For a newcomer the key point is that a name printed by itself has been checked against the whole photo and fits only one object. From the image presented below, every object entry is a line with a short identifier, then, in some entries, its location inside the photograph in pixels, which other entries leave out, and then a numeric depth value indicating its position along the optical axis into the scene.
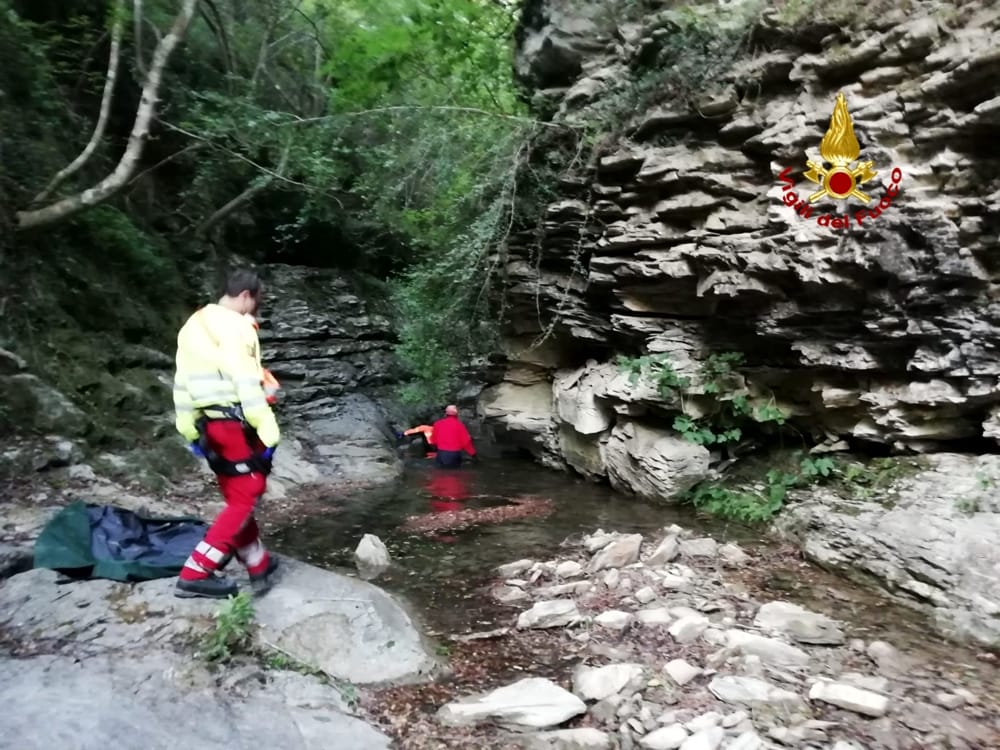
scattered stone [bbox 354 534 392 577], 5.45
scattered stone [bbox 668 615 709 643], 3.97
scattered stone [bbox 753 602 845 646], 4.05
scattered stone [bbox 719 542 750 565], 5.50
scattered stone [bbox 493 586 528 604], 4.77
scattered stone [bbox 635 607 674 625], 4.19
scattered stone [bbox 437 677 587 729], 3.13
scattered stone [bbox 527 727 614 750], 2.97
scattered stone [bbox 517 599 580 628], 4.27
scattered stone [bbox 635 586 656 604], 4.57
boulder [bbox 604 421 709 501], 7.60
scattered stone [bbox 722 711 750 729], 3.04
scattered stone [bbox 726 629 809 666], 3.73
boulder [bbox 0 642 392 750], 2.58
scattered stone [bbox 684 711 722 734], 3.01
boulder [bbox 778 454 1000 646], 4.29
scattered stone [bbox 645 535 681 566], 5.27
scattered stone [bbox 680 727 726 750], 2.84
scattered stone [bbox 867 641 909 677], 3.67
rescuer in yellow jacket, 3.55
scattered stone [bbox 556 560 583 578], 5.19
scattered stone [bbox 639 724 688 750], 2.93
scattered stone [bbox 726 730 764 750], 2.84
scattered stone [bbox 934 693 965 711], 3.30
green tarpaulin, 3.96
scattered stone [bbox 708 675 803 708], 3.25
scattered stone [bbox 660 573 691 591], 4.78
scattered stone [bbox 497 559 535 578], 5.30
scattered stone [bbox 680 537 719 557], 5.57
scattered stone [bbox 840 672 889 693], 3.43
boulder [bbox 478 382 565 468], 10.83
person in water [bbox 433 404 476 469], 11.20
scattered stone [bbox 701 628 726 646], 3.91
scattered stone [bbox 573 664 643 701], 3.38
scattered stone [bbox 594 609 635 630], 4.18
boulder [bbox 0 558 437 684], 3.44
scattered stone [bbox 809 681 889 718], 3.17
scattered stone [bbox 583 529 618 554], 5.73
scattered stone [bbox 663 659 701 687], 3.48
